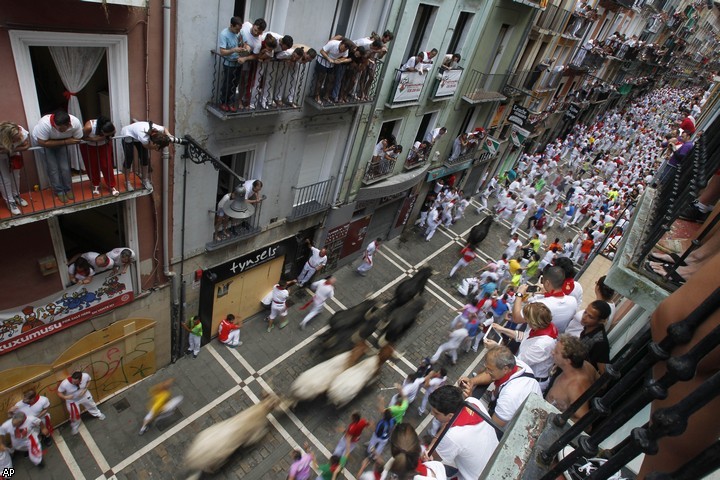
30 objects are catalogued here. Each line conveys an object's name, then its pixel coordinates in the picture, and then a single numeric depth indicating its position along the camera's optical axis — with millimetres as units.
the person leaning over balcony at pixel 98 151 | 7207
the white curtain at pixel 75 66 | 6977
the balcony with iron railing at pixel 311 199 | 13812
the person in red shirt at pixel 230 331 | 13562
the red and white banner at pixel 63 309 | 8281
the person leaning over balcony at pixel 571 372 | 5621
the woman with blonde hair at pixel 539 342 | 7266
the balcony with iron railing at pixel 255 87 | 8992
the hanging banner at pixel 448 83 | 16234
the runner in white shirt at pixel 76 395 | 9859
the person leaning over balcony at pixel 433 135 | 18391
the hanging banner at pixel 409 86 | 14141
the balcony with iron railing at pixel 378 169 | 15930
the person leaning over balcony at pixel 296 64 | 9438
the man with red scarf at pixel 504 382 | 5844
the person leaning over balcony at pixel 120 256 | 9127
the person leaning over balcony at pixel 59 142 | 6680
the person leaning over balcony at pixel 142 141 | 7594
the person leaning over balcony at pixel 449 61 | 16108
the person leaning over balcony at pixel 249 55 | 8438
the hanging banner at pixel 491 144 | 23459
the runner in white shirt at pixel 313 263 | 15539
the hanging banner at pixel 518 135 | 23964
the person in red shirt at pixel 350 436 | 10328
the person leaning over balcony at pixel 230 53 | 8469
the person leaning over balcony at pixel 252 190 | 11195
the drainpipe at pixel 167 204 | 7801
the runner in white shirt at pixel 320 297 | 14852
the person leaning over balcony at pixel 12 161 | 6223
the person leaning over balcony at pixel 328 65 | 10633
